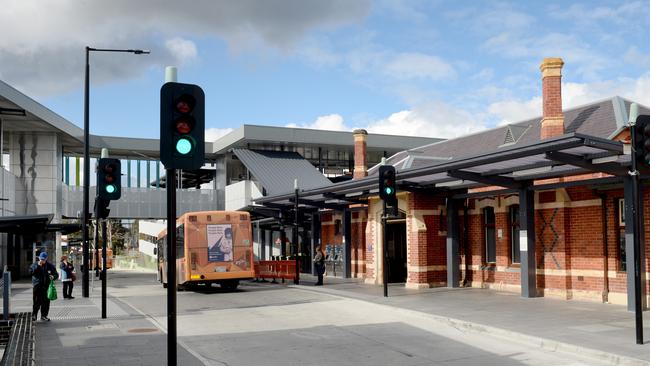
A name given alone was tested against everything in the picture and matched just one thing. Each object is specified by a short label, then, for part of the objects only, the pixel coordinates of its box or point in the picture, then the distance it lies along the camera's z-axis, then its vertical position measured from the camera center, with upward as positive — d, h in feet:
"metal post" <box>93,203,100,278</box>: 53.83 +1.43
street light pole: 77.92 +7.08
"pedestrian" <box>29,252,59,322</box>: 51.16 -4.15
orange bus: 79.15 -2.73
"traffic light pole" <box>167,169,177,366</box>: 22.80 -1.23
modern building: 120.88 +13.24
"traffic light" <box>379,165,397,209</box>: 66.13 +3.73
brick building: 56.49 +1.37
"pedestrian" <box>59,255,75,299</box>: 73.51 -5.50
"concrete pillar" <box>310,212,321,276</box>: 113.39 -1.50
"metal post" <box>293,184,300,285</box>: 88.12 -1.36
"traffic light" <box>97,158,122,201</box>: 50.88 +3.63
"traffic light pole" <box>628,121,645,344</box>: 36.35 -1.38
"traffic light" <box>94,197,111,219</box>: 53.64 +1.50
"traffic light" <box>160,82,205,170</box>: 23.00 +3.37
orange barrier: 94.02 -6.45
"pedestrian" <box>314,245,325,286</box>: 86.99 -5.56
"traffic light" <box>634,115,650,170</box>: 37.33 +4.17
